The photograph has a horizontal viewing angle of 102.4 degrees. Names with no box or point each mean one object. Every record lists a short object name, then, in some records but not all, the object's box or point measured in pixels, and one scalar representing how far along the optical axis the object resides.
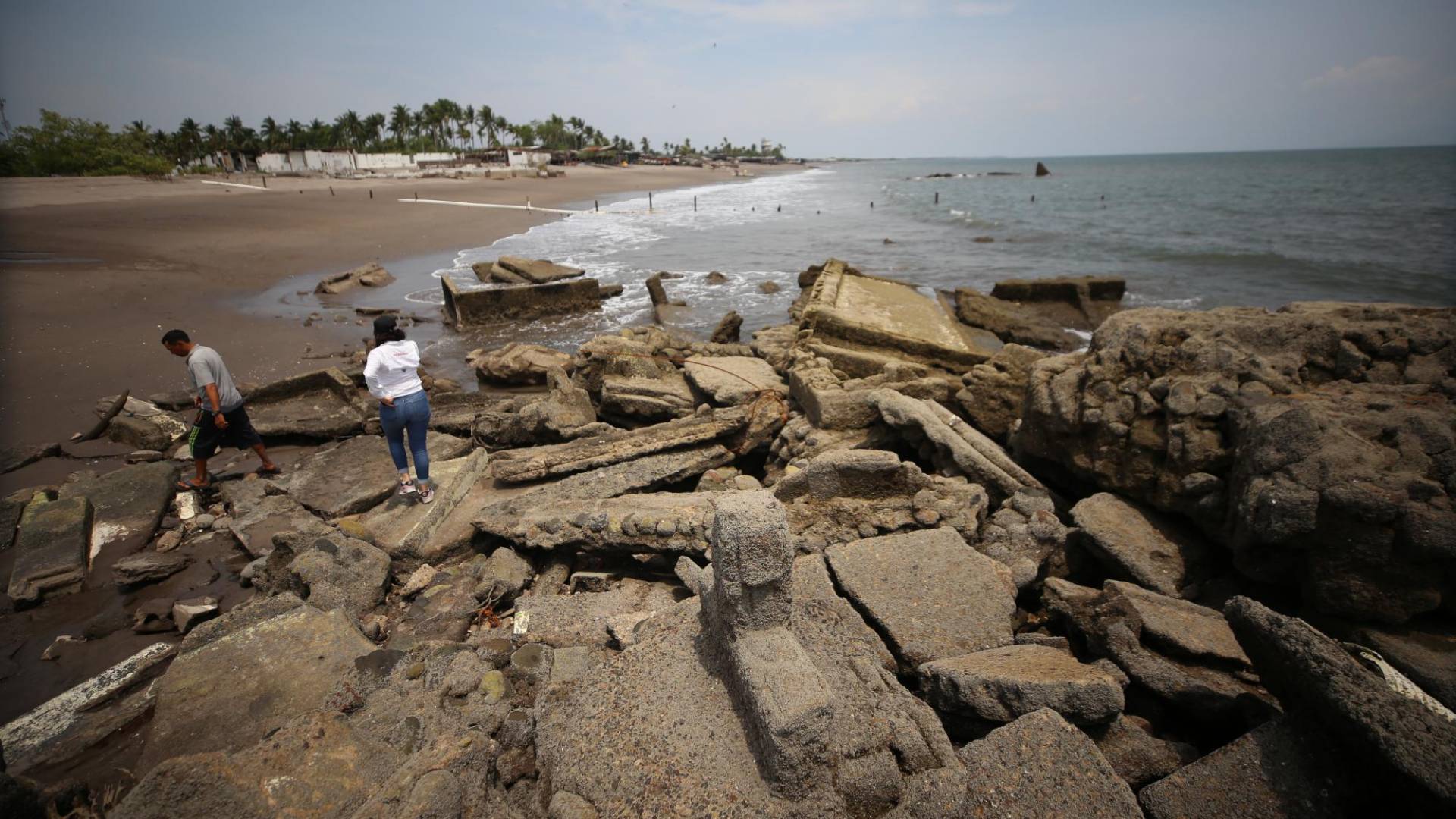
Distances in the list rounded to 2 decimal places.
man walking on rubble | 5.50
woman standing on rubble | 4.89
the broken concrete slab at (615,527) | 4.03
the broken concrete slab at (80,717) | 3.03
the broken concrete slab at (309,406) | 6.82
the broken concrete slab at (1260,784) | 2.12
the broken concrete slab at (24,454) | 6.04
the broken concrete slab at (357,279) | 14.34
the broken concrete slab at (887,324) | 7.37
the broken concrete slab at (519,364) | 8.74
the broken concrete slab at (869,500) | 4.10
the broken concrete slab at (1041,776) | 2.12
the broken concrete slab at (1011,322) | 11.20
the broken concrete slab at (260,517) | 4.79
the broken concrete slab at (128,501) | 4.91
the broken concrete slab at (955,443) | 4.50
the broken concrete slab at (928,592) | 3.05
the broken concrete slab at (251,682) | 2.90
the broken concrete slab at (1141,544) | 3.60
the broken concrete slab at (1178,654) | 2.71
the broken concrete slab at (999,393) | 5.42
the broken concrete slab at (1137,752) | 2.50
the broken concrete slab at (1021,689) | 2.46
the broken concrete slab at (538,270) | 14.31
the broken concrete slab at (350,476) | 5.34
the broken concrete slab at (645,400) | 6.48
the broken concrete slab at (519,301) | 11.98
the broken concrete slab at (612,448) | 5.13
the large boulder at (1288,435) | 2.83
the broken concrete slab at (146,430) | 6.59
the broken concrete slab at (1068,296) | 13.66
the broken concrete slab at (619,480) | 4.73
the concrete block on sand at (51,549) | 4.21
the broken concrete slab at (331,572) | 3.88
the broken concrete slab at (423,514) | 4.42
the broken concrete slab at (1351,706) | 1.88
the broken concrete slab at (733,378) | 6.38
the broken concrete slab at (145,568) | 4.35
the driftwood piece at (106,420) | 6.72
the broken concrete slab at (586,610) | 3.56
